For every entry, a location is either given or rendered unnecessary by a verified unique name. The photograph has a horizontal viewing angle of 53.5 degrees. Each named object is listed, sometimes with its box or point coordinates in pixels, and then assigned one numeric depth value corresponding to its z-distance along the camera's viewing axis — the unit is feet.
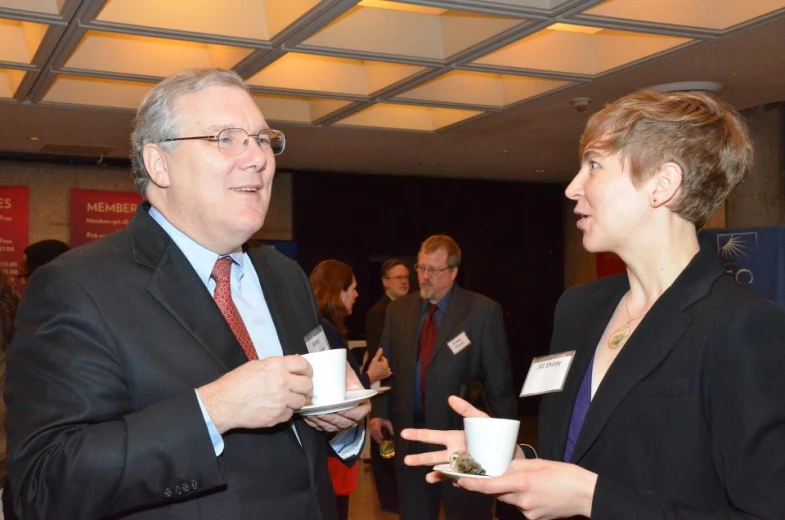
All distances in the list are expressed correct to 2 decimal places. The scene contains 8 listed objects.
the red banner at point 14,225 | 29.09
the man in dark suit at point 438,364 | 14.89
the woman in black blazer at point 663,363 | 4.43
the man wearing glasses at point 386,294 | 21.20
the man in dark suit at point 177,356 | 4.56
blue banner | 14.26
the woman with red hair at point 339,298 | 14.67
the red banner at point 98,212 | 30.19
